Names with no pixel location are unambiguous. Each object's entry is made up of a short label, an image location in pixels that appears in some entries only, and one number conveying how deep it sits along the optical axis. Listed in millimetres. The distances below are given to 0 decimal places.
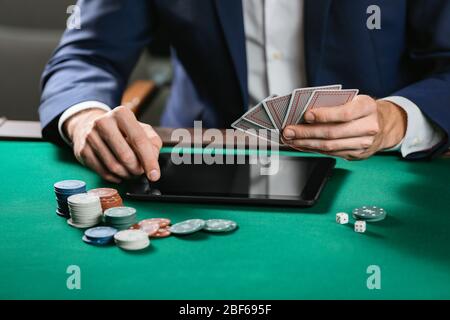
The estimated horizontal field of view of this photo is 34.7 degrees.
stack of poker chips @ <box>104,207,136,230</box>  1372
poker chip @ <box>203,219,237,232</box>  1345
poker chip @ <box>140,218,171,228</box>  1368
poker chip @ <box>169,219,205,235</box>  1330
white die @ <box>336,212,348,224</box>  1392
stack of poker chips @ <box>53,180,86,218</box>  1454
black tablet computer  1515
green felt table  1135
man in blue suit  1872
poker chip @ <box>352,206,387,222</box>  1392
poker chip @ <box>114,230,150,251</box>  1270
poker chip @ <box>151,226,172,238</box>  1328
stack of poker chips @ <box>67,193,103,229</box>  1381
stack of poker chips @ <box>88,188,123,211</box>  1468
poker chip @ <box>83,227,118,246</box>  1299
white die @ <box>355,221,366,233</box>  1349
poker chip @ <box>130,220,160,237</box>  1327
